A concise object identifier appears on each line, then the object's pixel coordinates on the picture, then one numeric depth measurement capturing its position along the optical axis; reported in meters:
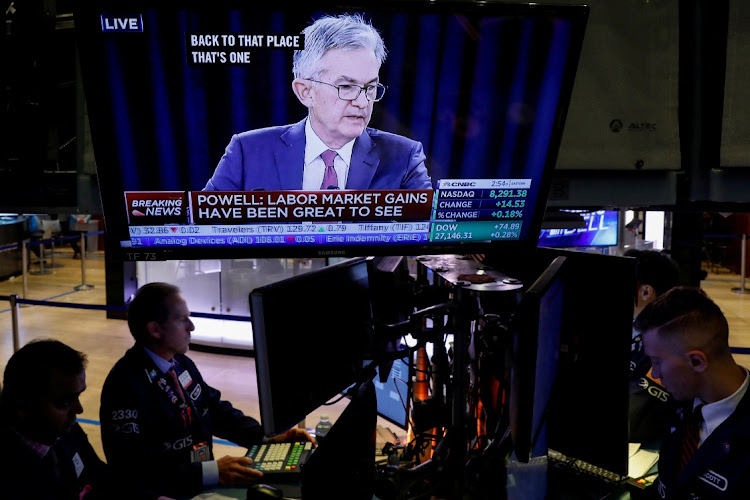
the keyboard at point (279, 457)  2.32
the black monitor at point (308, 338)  1.64
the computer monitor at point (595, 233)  5.58
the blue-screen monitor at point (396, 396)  2.47
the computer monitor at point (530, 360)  1.52
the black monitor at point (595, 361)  1.99
